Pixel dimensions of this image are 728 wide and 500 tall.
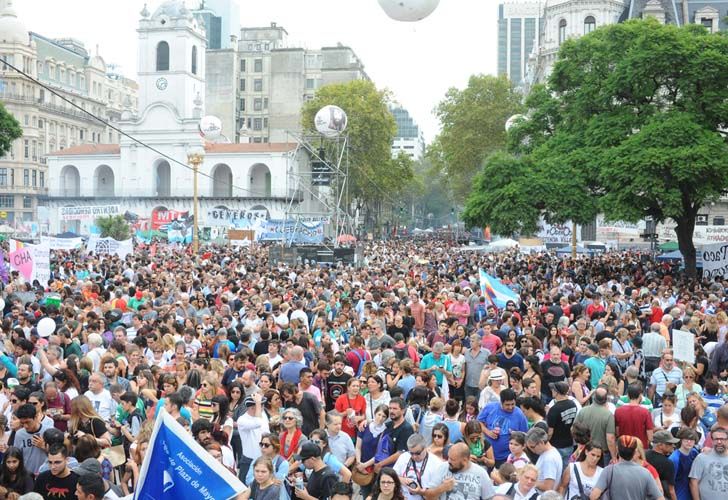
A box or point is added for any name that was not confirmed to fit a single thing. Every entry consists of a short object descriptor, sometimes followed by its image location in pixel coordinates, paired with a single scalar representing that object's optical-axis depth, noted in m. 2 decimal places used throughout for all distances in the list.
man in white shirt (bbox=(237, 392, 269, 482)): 7.68
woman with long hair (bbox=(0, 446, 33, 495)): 6.52
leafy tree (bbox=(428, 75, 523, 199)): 64.31
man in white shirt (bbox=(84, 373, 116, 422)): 8.30
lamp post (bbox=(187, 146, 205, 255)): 36.09
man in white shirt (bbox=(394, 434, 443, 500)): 6.45
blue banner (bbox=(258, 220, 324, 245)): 35.91
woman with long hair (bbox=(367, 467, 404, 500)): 6.06
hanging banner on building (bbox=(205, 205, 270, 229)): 42.34
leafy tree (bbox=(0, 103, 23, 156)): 41.56
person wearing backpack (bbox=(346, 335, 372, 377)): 10.66
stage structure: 35.94
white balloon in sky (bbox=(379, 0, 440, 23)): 11.09
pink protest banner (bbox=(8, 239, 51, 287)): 18.41
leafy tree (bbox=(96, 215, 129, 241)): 51.53
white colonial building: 66.12
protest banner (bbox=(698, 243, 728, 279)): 23.14
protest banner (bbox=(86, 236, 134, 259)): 27.12
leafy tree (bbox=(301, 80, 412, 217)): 67.56
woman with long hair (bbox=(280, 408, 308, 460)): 7.23
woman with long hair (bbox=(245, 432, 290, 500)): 6.52
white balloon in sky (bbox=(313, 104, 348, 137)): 37.09
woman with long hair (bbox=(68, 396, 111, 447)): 7.23
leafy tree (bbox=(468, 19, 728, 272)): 26.97
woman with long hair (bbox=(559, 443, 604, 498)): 6.61
